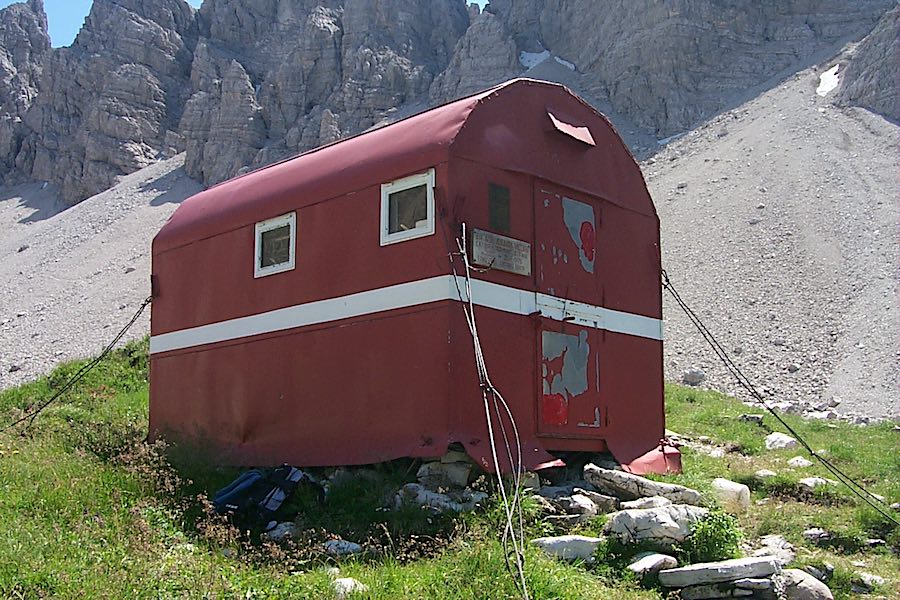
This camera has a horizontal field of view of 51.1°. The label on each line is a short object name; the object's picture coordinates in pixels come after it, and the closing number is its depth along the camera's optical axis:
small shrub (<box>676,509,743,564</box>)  8.15
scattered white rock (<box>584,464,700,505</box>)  9.61
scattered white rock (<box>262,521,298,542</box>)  9.04
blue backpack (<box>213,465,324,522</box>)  9.47
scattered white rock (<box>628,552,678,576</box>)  7.80
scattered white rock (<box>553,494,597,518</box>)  9.15
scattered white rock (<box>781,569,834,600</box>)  7.83
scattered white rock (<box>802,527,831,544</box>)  9.84
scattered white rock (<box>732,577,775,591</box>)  7.51
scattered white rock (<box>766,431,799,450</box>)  15.45
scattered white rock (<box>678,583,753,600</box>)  7.56
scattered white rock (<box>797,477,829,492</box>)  11.72
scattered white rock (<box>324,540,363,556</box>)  8.26
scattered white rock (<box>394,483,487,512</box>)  8.97
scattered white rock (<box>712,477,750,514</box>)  10.59
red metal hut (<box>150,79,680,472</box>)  10.06
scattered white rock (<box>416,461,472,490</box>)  9.68
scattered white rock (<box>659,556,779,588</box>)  7.56
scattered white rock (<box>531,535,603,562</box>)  8.14
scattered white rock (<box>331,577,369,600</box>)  6.80
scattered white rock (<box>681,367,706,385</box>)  26.39
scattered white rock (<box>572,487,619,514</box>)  9.46
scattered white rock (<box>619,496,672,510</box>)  9.16
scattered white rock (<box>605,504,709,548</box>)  8.23
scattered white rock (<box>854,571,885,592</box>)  8.53
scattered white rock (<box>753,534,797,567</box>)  8.88
